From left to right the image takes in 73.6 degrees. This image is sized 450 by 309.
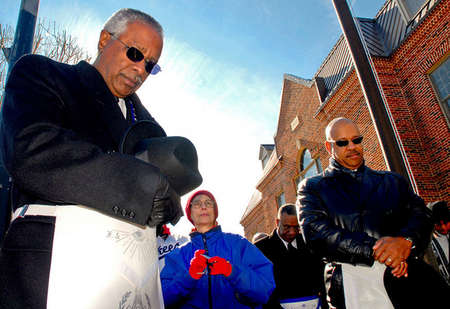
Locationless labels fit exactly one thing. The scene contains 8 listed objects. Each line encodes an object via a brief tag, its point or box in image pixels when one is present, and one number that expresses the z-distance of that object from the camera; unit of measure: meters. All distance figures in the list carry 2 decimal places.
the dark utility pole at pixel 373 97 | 4.09
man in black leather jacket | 2.04
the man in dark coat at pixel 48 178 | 0.90
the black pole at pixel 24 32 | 3.51
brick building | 8.62
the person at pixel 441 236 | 4.59
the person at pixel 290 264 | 3.72
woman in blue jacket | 2.45
